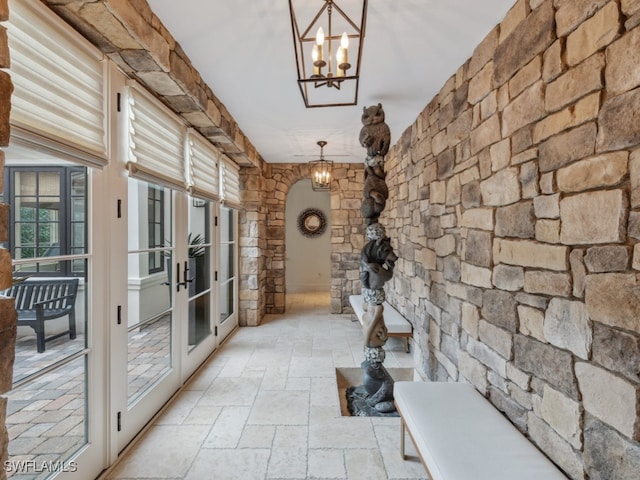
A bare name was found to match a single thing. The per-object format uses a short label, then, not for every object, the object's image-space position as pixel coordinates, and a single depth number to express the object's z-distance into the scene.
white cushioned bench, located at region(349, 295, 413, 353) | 3.12
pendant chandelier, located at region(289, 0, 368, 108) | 1.40
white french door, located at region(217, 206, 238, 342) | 3.98
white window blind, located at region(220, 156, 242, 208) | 3.83
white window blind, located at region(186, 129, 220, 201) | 2.87
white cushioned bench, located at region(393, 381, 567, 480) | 1.23
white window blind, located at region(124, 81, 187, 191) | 1.96
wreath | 7.49
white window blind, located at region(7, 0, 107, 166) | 1.24
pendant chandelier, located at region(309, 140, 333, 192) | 4.21
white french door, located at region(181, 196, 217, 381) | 2.94
